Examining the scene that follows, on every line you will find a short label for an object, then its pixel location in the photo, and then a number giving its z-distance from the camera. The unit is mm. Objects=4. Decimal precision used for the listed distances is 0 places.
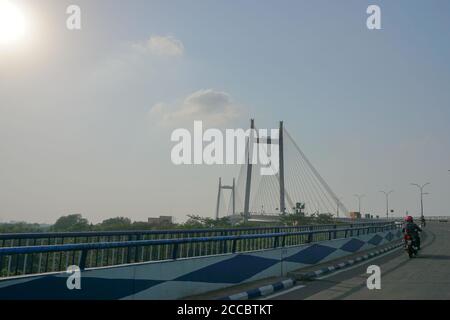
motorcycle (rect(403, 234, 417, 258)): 19250
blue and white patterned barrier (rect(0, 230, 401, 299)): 6550
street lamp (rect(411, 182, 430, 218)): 93675
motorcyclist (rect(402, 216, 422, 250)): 19703
